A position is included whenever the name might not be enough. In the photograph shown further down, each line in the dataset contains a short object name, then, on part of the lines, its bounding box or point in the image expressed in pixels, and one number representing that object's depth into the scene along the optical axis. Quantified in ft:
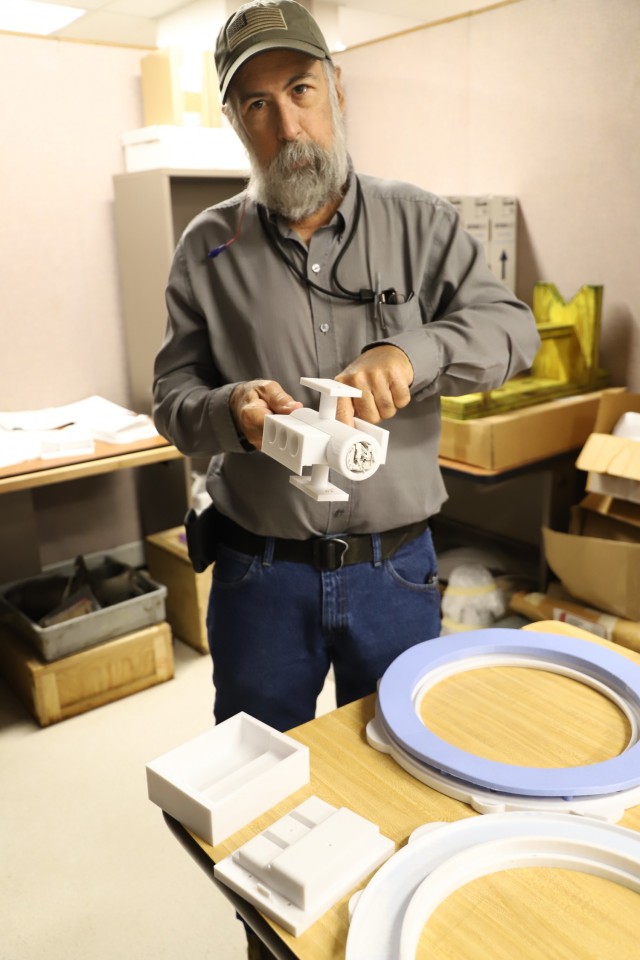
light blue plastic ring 2.88
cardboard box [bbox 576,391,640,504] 7.22
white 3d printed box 2.84
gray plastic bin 8.41
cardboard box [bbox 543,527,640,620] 7.24
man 4.54
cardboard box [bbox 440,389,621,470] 7.85
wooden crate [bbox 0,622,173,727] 8.47
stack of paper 8.54
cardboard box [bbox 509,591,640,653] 7.41
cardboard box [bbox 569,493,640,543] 7.80
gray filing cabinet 9.32
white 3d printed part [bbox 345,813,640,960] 2.38
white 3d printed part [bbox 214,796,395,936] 2.48
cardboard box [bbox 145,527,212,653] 9.64
